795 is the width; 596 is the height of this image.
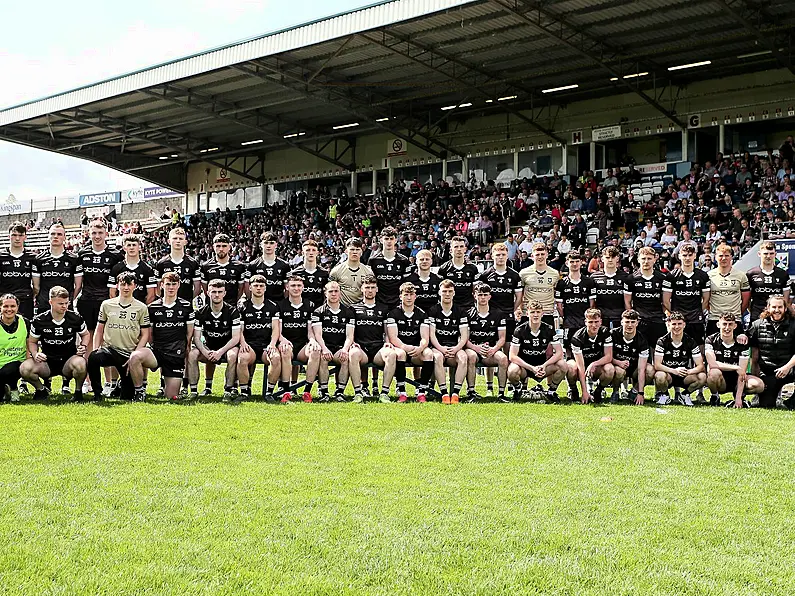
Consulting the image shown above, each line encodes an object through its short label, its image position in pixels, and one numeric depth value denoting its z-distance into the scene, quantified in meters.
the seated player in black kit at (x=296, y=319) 9.73
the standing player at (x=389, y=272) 10.97
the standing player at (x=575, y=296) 10.55
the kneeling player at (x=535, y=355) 9.60
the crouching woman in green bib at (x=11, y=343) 8.67
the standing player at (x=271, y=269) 10.45
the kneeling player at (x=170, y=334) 9.26
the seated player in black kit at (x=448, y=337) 9.73
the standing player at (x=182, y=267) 10.31
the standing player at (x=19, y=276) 10.19
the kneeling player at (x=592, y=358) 9.59
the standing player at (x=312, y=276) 10.30
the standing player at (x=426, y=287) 10.61
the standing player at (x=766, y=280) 10.14
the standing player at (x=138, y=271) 10.07
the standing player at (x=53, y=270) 10.24
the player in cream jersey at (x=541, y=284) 10.61
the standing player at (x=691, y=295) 10.37
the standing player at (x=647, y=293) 10.37
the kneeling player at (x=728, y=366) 9.34
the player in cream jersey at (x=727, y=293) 10.30
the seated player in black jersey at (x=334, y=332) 9.55
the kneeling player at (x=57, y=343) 8.96
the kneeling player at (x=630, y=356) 9.66
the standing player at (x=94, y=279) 10.32
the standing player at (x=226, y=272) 10.37
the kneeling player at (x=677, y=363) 9.59
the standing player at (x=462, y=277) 10.68
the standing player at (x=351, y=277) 10.50
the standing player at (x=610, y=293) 10.52
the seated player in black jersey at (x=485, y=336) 9.81
